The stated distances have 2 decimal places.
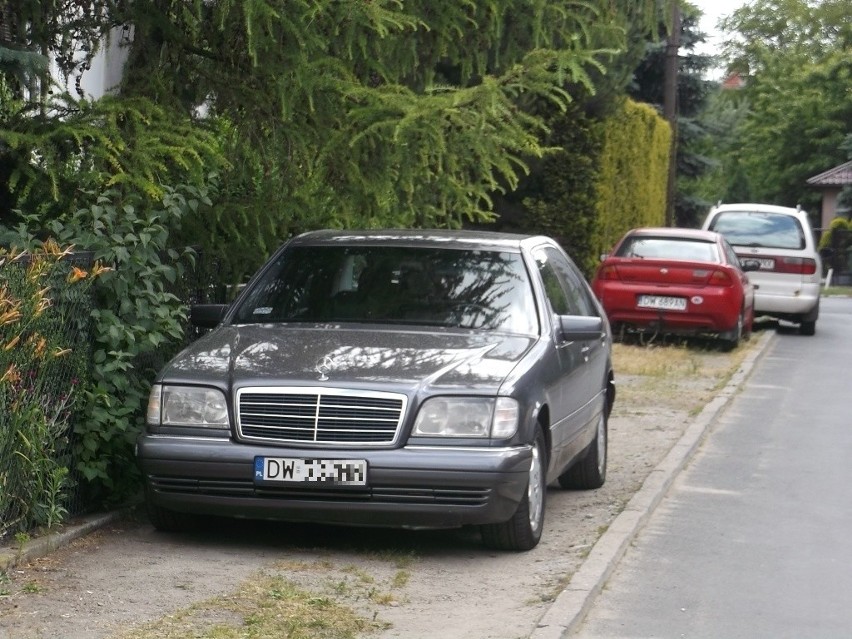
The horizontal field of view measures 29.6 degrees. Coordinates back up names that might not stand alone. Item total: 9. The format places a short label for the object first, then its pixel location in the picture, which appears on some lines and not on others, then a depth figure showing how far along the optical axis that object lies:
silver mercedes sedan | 7.10
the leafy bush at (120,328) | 7.80
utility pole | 30.72
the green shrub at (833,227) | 54.41
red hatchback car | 18.98
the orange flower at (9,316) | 6.55
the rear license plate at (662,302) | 19.00
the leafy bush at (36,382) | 6.89
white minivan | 23.08
